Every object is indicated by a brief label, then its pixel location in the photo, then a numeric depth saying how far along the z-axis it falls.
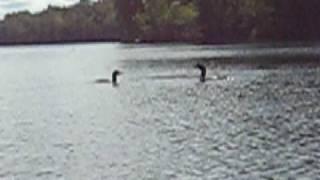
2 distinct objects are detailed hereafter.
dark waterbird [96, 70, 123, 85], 70.90
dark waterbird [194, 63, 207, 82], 68.12
